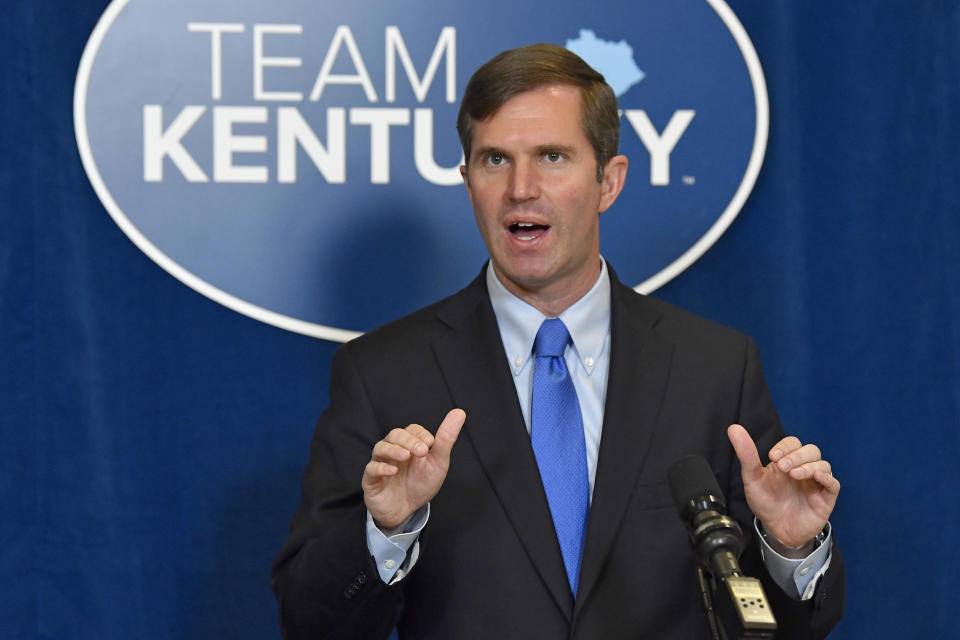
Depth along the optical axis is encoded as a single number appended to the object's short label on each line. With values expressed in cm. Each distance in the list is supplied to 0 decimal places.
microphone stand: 504
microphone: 495
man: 531
